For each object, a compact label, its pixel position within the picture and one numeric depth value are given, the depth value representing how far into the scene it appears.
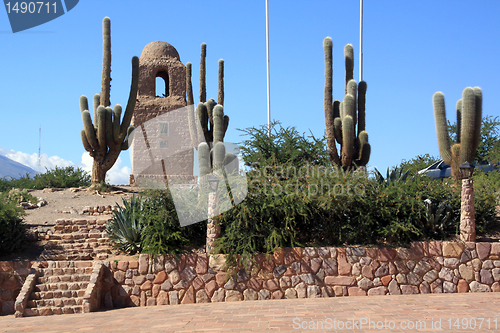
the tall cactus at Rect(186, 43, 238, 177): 11.18
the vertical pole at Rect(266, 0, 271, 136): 20.62
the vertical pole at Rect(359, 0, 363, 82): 20.12
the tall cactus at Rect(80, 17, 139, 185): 19.92
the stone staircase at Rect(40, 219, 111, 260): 11.39
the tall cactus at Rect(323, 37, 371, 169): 15.09
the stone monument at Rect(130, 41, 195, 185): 25.50
